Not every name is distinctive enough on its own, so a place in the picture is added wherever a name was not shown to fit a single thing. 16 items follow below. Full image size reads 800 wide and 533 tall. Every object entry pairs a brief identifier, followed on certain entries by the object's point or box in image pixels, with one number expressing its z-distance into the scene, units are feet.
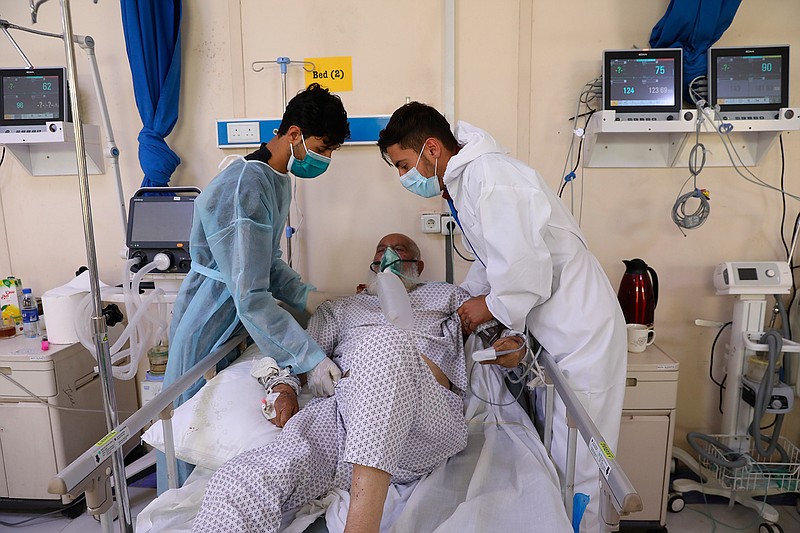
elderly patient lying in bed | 3.44
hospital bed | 3.07
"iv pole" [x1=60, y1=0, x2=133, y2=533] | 3.83
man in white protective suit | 4.58
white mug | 6.44
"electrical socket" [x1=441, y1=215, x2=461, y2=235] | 7.45
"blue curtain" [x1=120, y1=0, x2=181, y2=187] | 7.04
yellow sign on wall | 7.36
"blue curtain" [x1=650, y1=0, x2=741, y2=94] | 6.22
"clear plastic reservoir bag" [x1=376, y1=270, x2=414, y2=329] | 5.71
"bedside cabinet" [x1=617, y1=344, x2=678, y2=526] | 6.12
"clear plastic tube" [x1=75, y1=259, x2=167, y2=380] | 6.12
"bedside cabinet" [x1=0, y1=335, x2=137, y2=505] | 6.61
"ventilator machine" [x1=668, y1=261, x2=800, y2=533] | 6.29
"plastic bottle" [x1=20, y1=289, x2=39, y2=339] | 7.23
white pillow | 4.40
